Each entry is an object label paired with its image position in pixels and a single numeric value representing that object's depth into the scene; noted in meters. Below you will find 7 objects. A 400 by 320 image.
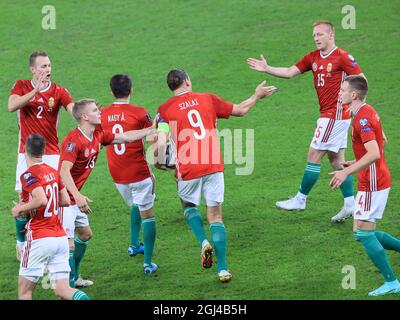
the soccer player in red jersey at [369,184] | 16.19
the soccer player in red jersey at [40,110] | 18.55
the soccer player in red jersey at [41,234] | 15.12
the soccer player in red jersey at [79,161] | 16.61
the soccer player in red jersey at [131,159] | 18.08
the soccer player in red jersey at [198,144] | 17.22
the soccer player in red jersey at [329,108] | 20.36
